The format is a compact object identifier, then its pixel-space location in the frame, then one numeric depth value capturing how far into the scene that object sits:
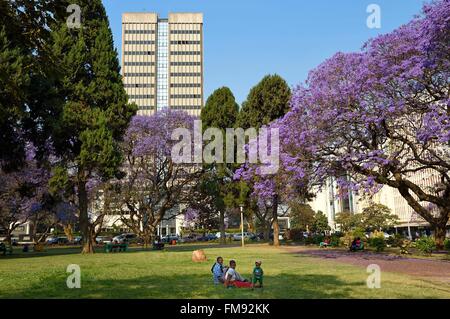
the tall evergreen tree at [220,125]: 46.62
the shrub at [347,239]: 38.28
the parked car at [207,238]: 72.83
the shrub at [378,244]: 30.28
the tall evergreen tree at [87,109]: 31.62
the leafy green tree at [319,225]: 82.50
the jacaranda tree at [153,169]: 45.19
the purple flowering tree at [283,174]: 23.02
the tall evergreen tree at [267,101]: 43.09
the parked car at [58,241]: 70.00
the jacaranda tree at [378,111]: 19.28
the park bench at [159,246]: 39.09
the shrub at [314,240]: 42.19
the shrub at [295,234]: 54.24
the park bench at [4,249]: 34.57
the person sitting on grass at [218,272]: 13.02
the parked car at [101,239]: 68.81
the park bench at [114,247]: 36.84
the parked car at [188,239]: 69.88
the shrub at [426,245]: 25.67
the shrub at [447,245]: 29.36
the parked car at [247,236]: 67.40
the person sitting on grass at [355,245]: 31.58
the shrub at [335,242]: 38.47
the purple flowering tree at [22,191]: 32.69
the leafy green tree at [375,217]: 77.19
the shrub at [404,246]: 26.99
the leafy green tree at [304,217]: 73.60
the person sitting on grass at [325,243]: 38.28
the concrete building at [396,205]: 87.62
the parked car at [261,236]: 69.46
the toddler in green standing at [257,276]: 12.23
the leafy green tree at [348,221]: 80.31
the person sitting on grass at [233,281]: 12.22
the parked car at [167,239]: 68.19
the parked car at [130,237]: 67.38
